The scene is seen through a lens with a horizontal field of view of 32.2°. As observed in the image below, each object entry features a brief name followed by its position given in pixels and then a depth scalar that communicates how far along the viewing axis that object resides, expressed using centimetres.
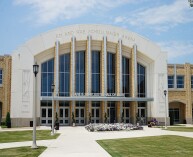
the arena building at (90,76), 4584
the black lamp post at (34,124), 1855
